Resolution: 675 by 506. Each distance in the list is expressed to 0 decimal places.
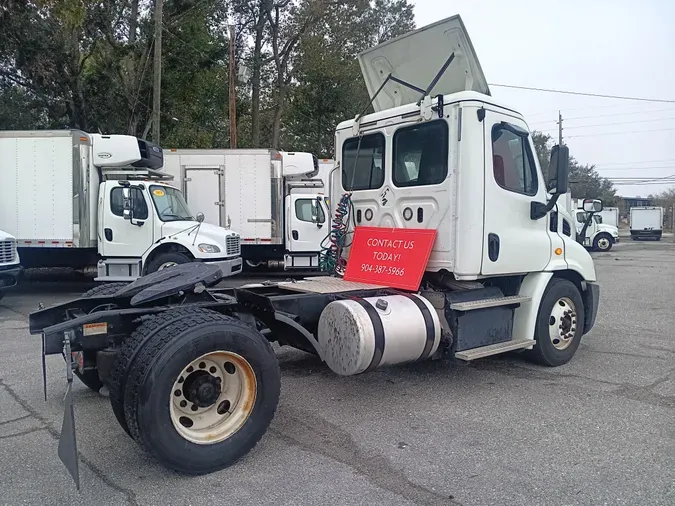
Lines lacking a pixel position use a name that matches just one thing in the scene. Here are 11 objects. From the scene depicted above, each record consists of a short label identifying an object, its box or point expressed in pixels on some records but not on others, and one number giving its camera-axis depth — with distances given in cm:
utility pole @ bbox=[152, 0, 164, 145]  1711
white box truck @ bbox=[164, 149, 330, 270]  1414
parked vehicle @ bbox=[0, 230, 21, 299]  997
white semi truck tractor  384
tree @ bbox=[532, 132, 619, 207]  7275
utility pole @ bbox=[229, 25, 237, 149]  2044
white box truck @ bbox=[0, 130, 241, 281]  1166
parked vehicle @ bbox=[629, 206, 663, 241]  4397
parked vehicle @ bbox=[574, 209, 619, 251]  3039
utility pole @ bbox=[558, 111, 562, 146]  5656
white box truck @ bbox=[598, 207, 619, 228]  4041
